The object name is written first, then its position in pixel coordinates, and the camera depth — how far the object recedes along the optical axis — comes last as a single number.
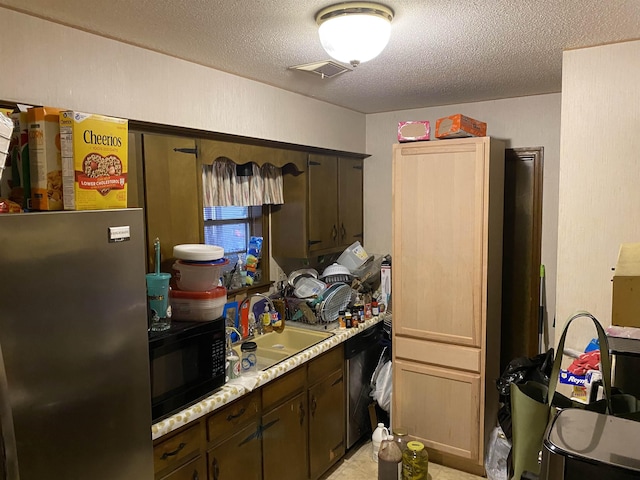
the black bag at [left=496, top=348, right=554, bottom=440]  2.35
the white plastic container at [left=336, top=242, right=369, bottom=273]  3.80
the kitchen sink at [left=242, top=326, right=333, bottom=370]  2.95
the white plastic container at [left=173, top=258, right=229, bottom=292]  2.21
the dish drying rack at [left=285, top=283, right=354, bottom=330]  3.22
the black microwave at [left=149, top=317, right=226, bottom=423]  1.92
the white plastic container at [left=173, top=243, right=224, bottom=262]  2.18
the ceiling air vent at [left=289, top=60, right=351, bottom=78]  2.44
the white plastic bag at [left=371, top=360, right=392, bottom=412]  3.40
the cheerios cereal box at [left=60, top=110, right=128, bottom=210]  1.53
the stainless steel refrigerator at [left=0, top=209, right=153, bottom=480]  1.27
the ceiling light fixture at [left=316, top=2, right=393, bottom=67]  1.71
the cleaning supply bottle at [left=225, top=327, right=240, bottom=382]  2.35
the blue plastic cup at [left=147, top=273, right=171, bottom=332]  2.00
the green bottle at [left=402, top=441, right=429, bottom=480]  2.90
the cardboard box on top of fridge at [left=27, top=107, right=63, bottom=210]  1.54
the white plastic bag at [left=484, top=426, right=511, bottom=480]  2.97
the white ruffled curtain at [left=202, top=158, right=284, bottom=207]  2.82
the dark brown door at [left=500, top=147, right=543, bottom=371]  3.46
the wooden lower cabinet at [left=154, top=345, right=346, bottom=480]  2.07
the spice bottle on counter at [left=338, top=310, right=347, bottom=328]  3.25
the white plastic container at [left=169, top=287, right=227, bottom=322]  2.17
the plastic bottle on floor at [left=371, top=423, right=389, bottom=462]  3.18
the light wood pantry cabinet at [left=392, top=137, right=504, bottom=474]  2.95
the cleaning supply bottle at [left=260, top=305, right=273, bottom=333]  3.15
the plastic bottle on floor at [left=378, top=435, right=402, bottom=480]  2.91
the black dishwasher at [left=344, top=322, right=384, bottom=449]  3.26
